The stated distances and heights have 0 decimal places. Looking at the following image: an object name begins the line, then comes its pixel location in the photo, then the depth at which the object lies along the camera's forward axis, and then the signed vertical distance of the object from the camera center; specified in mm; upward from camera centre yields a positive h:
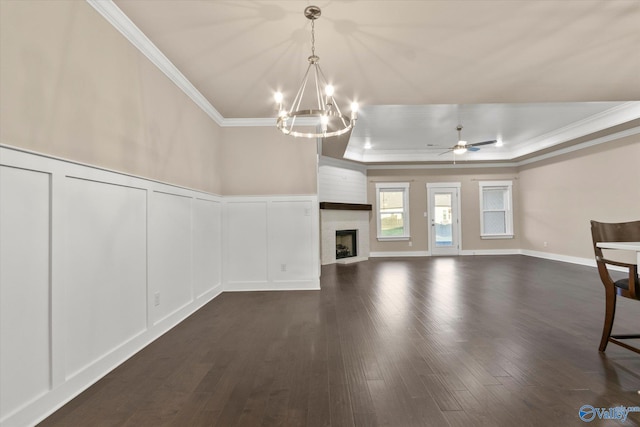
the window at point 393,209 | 8984 +280
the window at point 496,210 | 8969 +217
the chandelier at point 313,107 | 2484 +1566
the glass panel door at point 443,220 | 8961 -68
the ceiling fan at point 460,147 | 6035 +1439
